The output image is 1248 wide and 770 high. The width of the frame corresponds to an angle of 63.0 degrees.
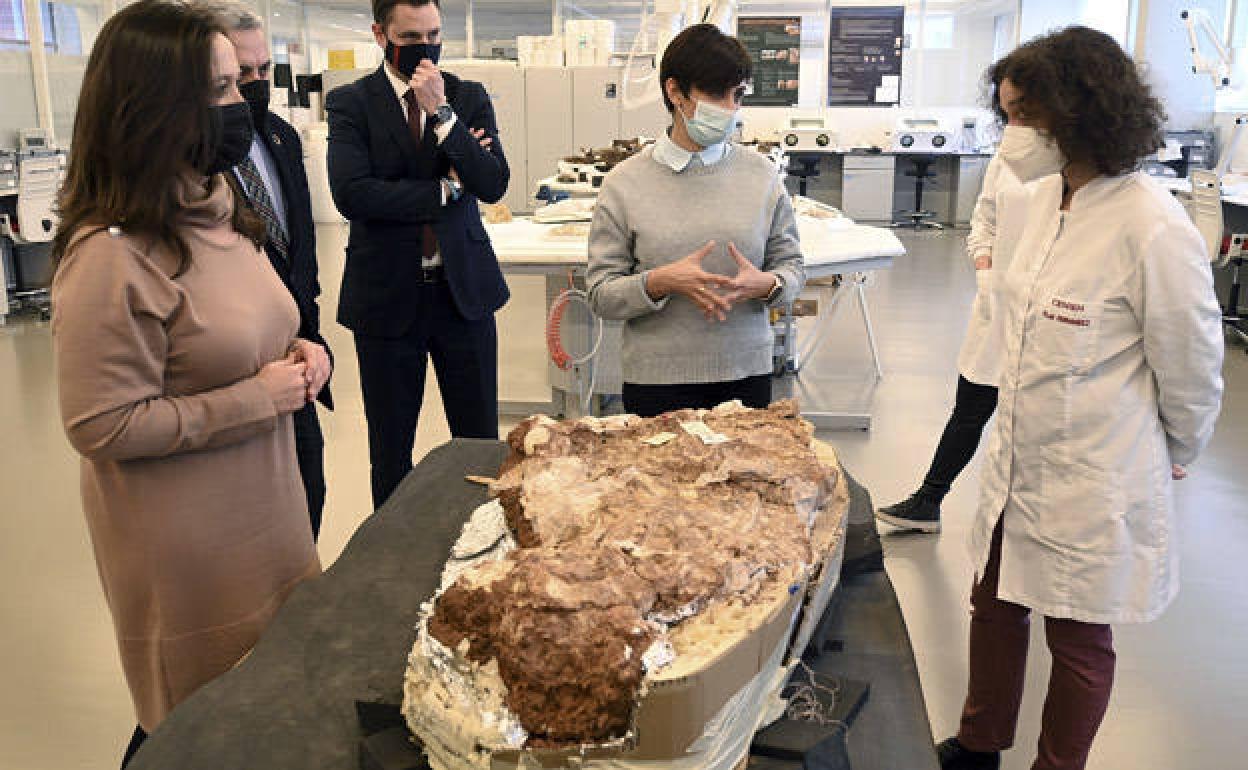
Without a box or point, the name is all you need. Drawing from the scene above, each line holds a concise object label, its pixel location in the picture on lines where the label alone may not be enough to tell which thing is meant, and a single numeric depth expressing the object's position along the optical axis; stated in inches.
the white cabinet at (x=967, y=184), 462.6
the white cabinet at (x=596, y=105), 420.5
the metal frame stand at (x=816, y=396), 174.2
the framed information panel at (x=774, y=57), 478.6
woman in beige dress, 51.0
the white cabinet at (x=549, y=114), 426.3
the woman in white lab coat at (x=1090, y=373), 62.2
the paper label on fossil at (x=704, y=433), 62.1
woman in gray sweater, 81.4
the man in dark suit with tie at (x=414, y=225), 91.3
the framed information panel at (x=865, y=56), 475.2
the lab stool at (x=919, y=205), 464.2
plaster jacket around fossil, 39.6
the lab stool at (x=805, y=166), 464.4
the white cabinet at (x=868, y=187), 467.5
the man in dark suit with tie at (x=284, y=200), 80.2
